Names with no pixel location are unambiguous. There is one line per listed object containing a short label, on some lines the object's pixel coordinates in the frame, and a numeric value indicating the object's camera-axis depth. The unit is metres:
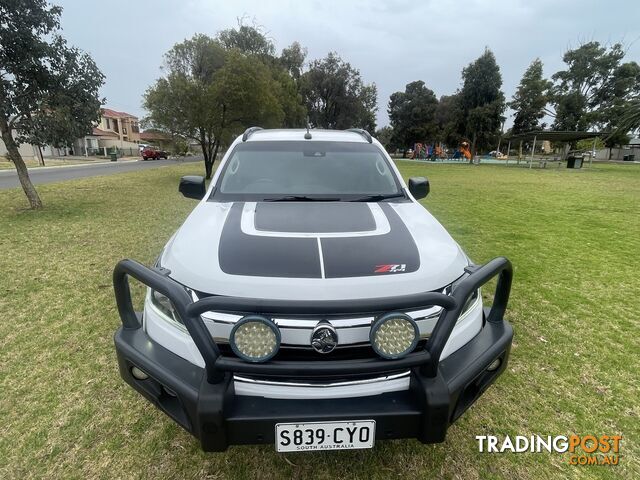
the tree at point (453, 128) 37.51
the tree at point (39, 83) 7.72
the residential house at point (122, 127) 61.25
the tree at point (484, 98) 34.78
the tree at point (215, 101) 15.27
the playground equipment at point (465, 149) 39.25
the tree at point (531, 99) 41.22
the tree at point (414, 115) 49.97
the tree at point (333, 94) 42.56
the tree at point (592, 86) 41.81
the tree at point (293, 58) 38.41
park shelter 26.72
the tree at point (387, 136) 54.23
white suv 1.52
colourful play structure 45.28
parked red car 42.56
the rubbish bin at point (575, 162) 28.39
